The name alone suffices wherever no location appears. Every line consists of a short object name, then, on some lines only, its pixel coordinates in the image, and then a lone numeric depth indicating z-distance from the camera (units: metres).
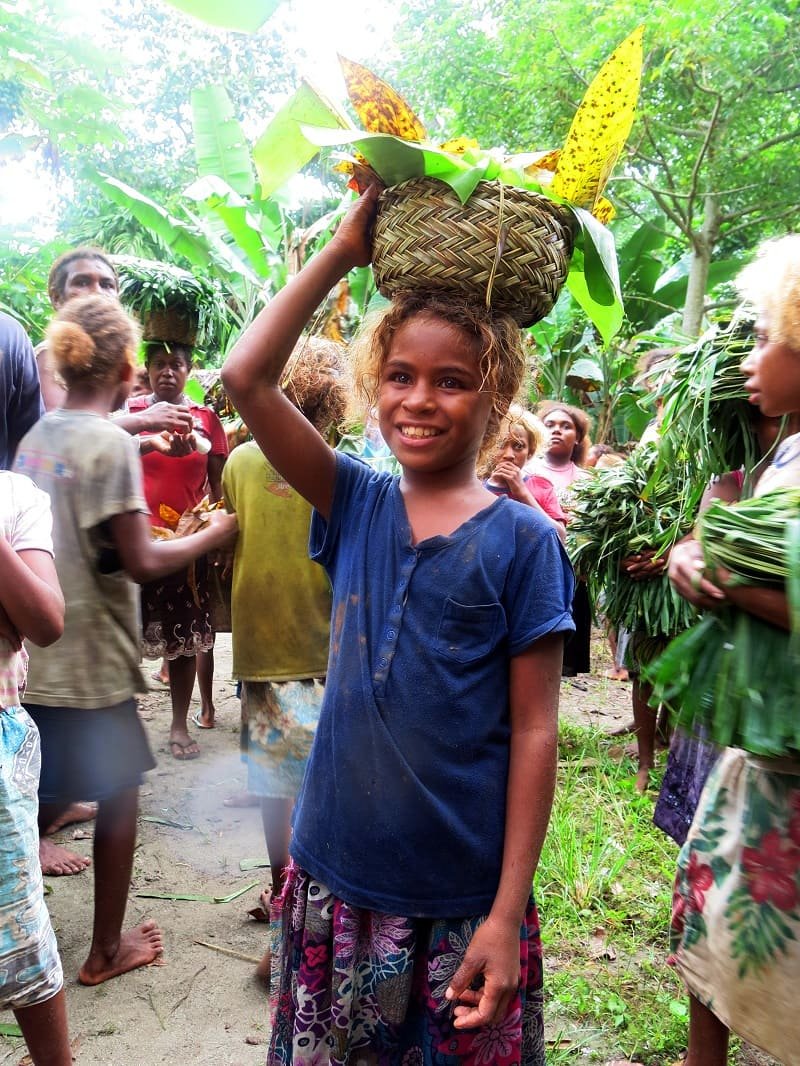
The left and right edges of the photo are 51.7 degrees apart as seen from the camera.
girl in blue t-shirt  1.40
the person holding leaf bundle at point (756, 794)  1.41
